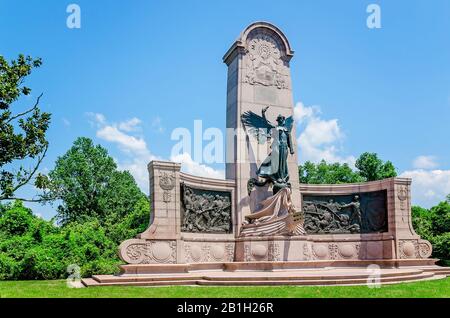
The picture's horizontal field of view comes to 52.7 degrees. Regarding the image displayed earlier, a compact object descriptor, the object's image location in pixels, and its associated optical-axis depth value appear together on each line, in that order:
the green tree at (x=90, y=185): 40.12
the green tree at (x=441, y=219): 26.34
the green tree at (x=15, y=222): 22.30
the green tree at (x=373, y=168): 40.16
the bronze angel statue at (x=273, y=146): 19.17
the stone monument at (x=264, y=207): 16.55
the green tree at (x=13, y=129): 15.61
